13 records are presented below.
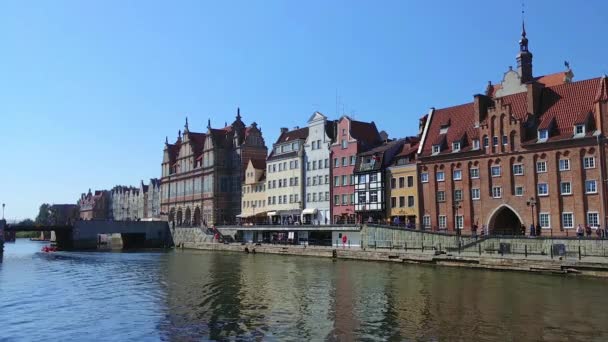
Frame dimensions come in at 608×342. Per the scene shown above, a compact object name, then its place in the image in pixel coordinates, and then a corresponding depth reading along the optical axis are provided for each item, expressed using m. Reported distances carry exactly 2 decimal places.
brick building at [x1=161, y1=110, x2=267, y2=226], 118.56
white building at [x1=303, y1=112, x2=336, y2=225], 89.62
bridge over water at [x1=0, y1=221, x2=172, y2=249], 110.75
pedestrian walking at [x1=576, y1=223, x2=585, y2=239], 53.06
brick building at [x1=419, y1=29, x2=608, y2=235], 56.91
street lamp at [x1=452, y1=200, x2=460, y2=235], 68.50
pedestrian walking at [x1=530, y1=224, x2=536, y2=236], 56.47
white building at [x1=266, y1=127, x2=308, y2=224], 95.44
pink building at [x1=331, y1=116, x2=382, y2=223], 84.50
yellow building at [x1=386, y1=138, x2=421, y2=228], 74.31
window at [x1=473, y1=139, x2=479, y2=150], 67.71
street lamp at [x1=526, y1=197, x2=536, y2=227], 59.72
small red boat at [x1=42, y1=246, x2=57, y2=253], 100.41
